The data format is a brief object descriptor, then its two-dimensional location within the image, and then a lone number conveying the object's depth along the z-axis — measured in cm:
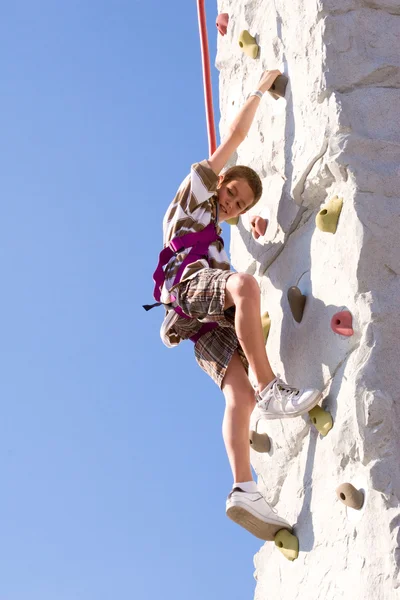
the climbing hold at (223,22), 442
